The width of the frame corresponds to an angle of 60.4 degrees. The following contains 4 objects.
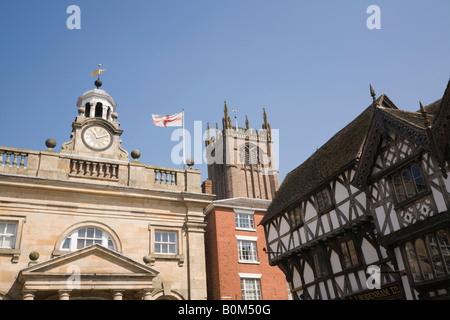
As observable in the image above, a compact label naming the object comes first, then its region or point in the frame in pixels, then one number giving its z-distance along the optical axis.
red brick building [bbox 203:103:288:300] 25.31
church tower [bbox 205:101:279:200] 71.50
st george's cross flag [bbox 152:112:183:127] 23.84
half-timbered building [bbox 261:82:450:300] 12.84
